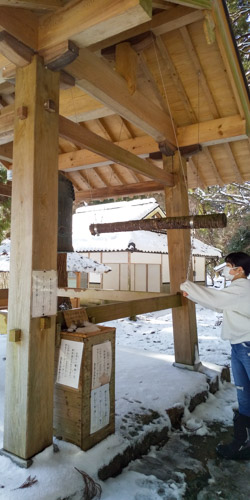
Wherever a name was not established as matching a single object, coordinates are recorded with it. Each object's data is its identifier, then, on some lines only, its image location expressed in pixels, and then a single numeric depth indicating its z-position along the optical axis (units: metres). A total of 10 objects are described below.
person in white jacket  2.85
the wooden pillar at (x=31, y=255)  2.17
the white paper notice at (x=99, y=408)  2.49
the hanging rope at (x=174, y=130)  4.10
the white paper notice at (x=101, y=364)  2.52
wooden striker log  3.30
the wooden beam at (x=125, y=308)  2.92
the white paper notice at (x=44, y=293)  2.22
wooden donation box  2.41
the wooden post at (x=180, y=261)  4.51
